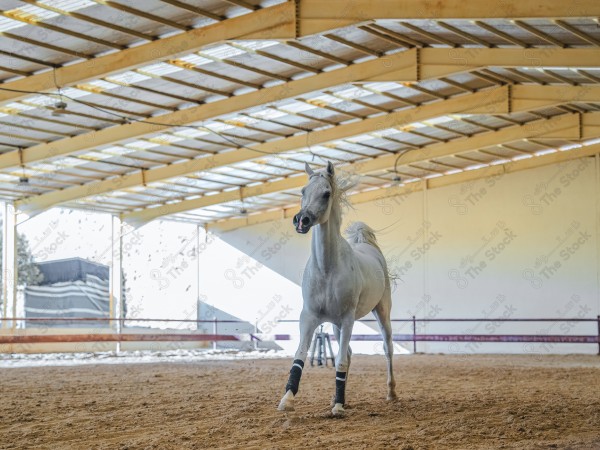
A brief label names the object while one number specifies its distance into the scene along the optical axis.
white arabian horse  7.67
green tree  32.16
